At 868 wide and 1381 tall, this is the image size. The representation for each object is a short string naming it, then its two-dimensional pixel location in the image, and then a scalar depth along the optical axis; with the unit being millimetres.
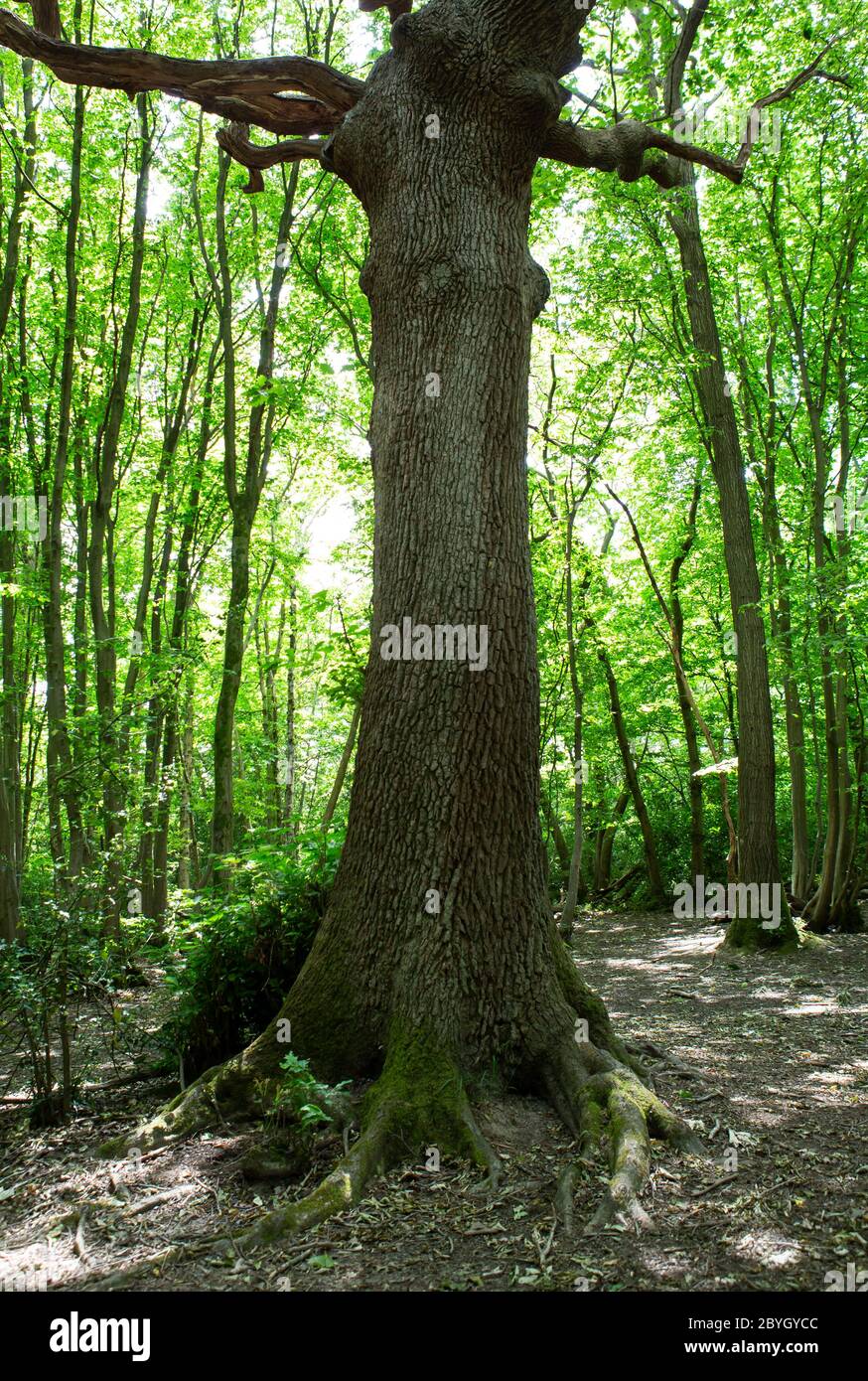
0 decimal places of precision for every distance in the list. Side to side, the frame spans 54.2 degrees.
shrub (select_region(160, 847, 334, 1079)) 4824
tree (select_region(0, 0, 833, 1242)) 3959
